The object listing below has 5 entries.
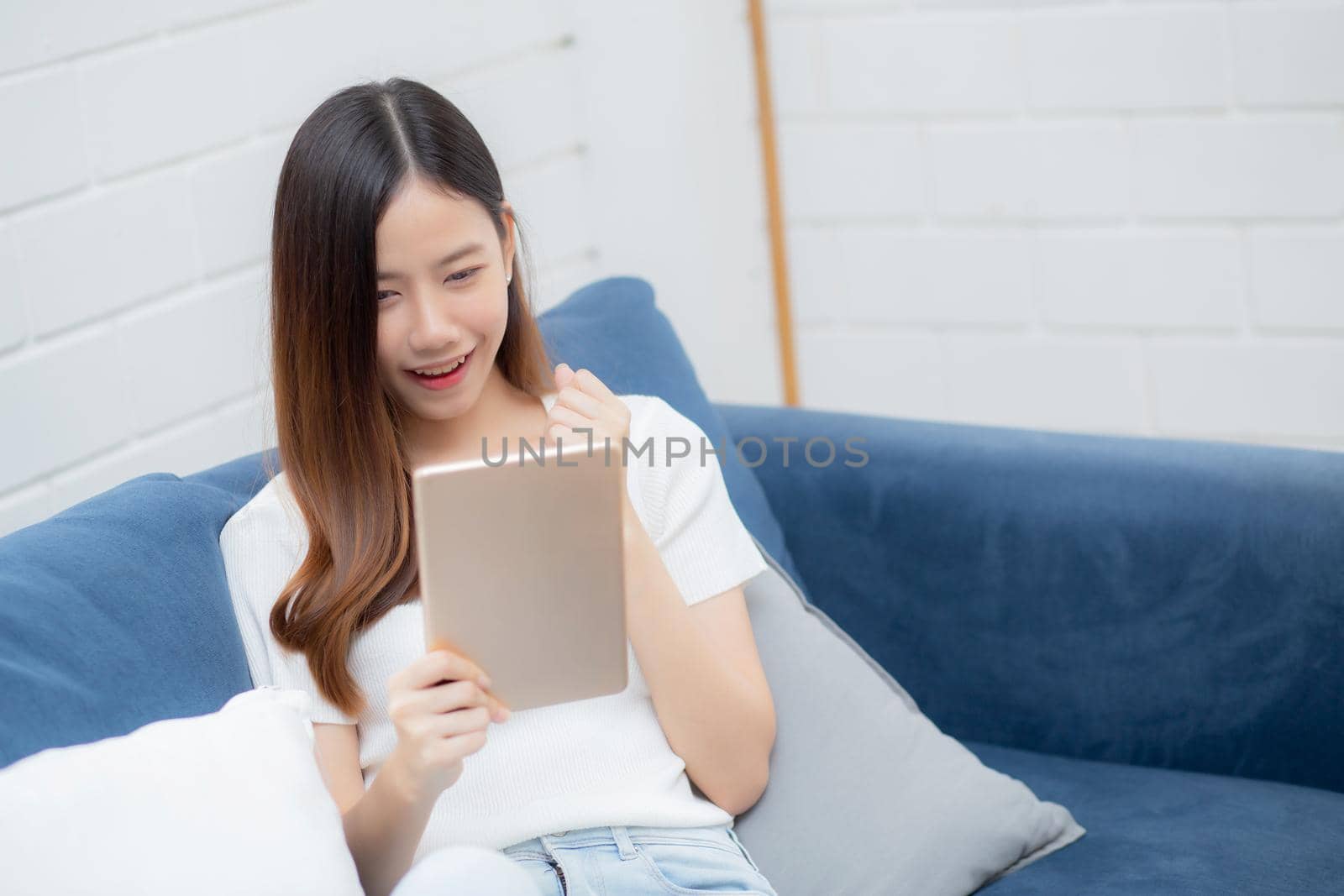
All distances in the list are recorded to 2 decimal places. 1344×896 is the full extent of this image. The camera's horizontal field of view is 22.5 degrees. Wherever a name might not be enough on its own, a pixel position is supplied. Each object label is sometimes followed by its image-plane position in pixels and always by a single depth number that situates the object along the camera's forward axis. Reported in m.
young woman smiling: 2.72
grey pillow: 2.84
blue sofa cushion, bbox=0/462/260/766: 2.57
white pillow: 2.41
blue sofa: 2.74
